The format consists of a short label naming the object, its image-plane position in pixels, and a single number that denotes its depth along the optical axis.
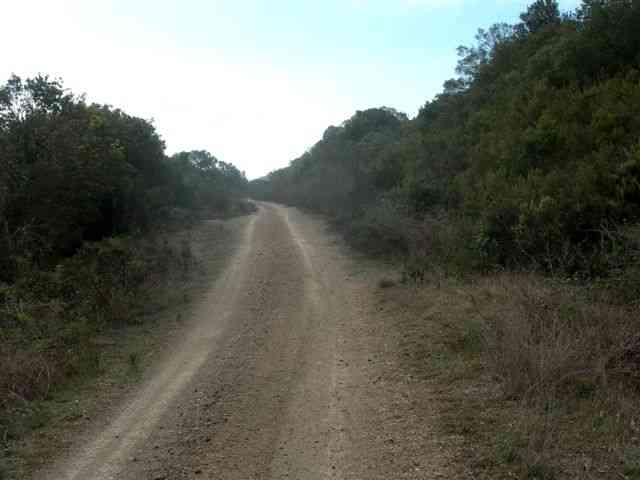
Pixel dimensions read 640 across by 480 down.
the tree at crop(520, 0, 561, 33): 21.45
